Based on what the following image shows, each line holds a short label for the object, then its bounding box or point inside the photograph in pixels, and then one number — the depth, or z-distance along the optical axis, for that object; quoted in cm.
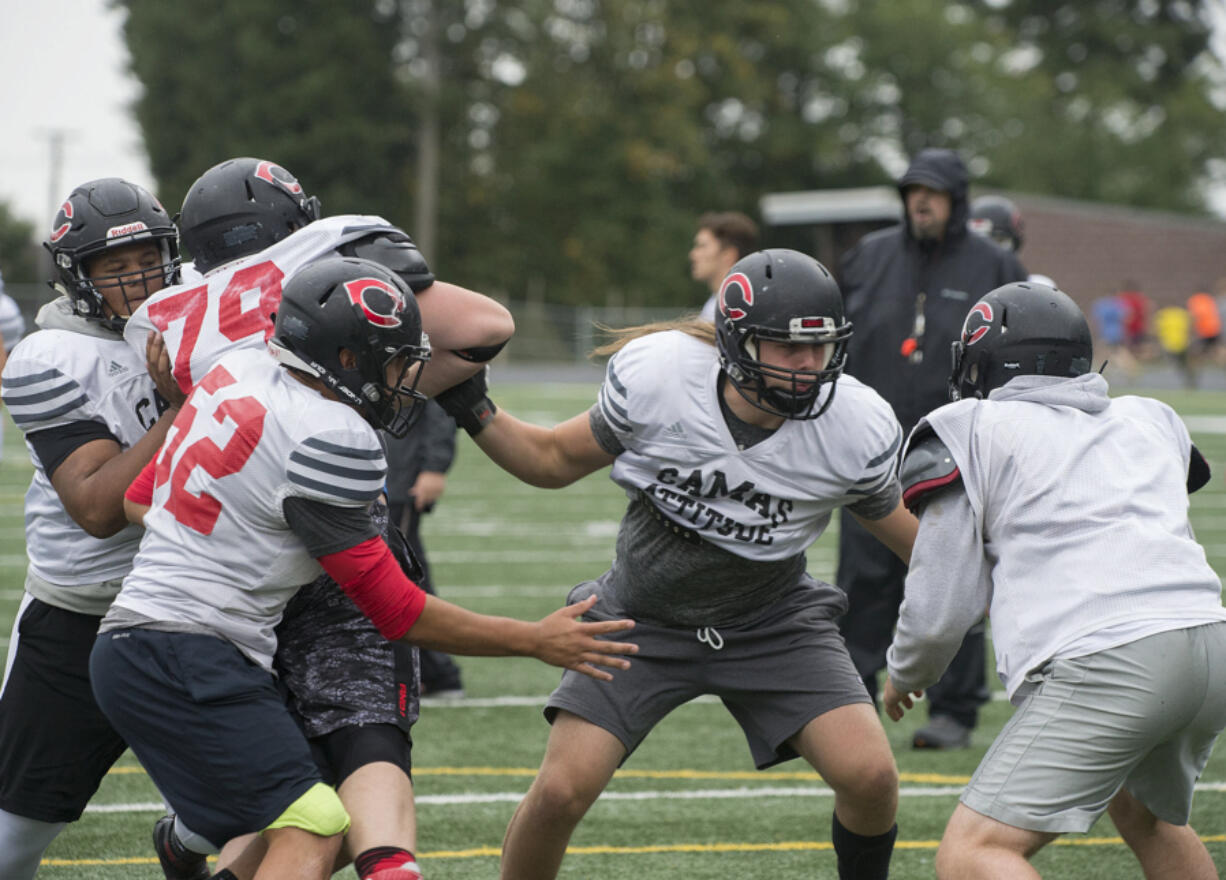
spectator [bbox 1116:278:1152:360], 5916
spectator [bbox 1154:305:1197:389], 5818
